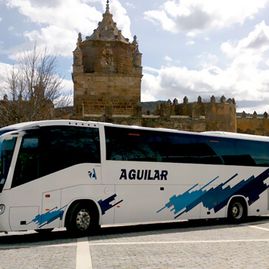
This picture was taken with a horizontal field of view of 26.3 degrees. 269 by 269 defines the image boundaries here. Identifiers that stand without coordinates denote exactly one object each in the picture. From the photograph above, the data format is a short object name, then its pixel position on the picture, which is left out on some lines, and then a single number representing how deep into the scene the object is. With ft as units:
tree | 113.29
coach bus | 46.19
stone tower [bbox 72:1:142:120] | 160.86
